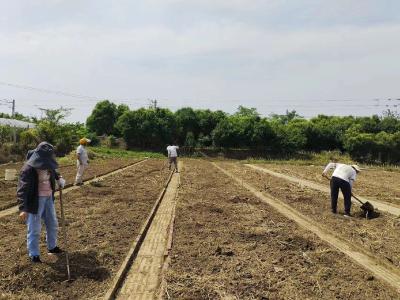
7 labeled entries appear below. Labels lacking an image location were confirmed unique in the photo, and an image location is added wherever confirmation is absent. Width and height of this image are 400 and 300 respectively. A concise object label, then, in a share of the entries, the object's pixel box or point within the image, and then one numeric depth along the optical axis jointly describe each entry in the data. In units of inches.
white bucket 695.7
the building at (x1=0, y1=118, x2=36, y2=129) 1863.9
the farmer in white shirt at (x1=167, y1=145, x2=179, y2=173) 936.5
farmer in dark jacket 261.9
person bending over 455.5
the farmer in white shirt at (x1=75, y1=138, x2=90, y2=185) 632.4
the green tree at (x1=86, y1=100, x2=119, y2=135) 2381.9
